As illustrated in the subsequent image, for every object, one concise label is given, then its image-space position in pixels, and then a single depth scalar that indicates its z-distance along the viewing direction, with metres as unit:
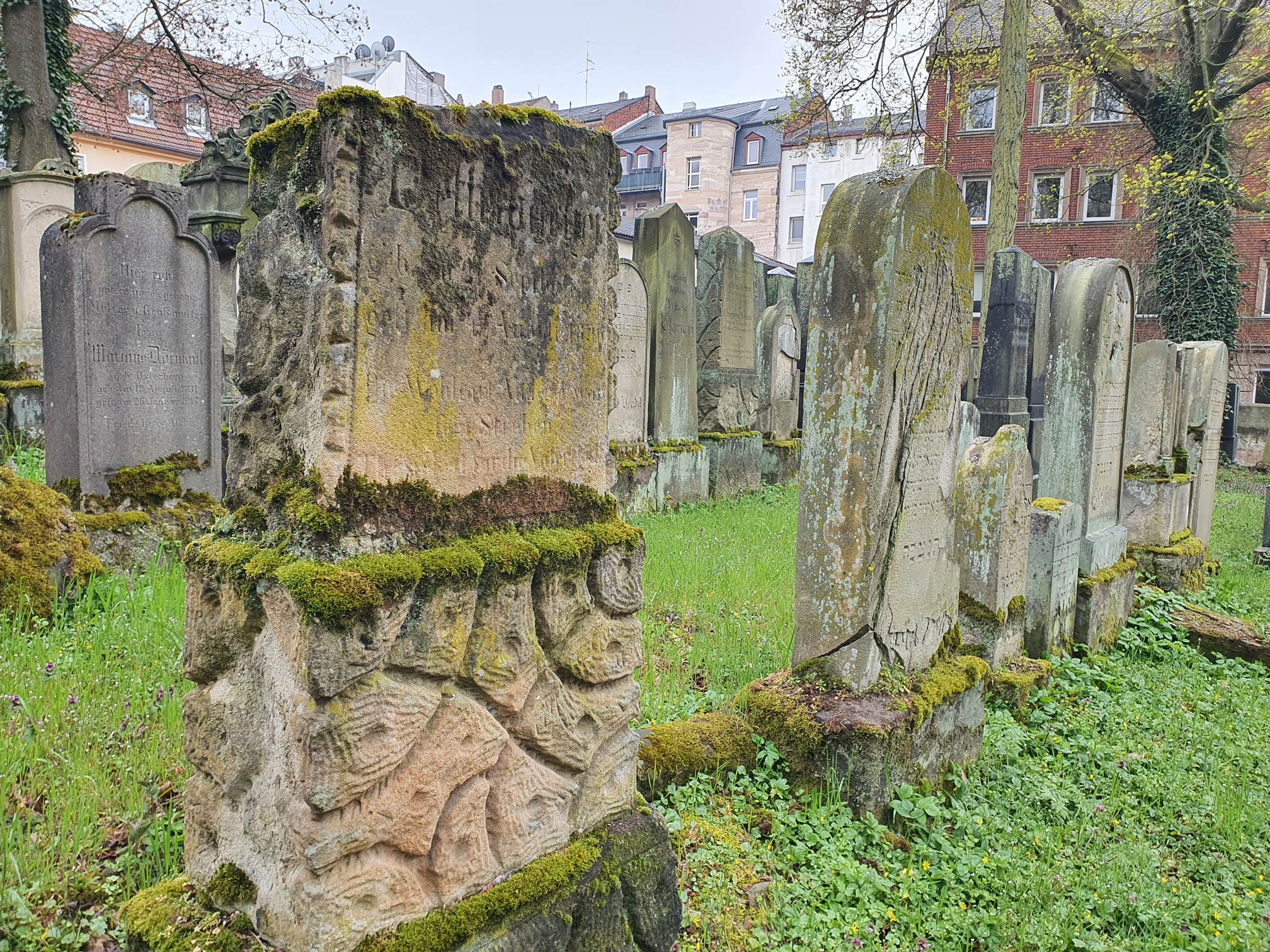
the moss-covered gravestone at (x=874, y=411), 3.56
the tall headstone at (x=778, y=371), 11.93
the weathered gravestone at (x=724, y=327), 10.43
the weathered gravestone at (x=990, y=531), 4.79
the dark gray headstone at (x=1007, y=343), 11.00
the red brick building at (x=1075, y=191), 21.09
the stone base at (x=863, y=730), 3.47
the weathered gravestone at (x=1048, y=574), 5.46
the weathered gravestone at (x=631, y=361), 8.62
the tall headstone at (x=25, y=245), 9.09
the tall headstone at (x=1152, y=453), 7.68
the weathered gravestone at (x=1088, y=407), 6.01
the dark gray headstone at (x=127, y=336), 5.24
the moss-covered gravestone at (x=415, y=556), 1.76
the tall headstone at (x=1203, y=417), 8.87
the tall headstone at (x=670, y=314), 9.32
